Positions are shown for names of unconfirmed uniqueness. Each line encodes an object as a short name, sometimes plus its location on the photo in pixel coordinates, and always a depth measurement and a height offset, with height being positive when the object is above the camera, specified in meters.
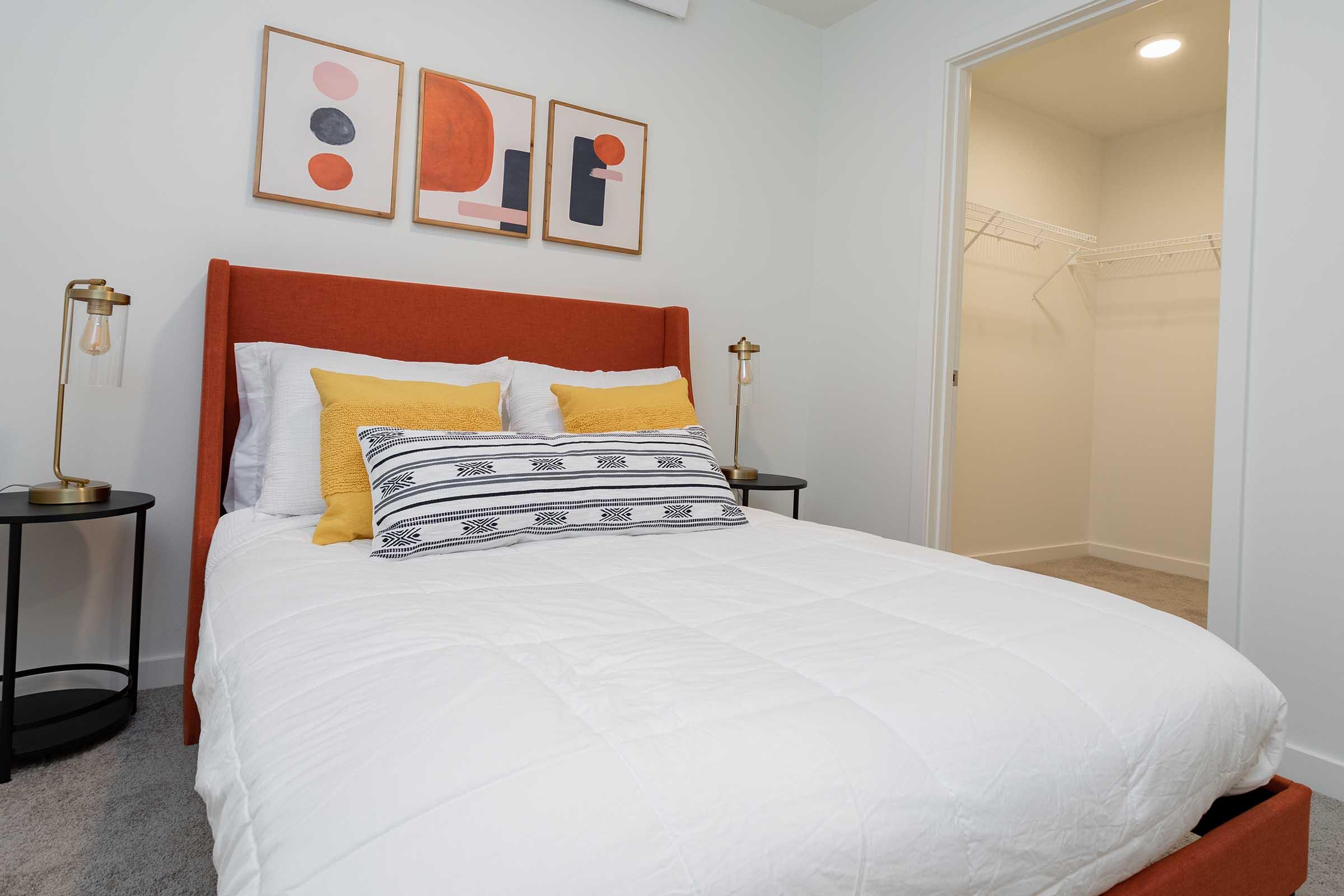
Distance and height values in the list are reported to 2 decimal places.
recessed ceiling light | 3.41 +1.95
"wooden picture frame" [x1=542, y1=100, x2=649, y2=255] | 2.82 +0.96
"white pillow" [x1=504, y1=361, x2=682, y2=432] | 2.28 +0.17
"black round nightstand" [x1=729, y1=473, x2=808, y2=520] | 2.83 -0.07
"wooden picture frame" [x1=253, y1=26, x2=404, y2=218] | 2.33 +0.96
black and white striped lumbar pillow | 1.64 -0.08
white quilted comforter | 0.66 -0.29
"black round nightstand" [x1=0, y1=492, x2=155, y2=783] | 1.71 -0.69
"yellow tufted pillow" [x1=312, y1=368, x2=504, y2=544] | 1.76 +0.07
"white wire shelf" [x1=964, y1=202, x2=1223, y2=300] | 4.21 +1.35
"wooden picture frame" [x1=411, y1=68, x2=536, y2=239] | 2.58 +0.97
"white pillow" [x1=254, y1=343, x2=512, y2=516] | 1.92 +0.05
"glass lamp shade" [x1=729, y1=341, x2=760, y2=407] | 3.19 +0.34
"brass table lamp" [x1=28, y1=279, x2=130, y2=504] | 1.87 +0.19
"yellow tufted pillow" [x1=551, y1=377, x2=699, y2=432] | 2.21 +0.14
